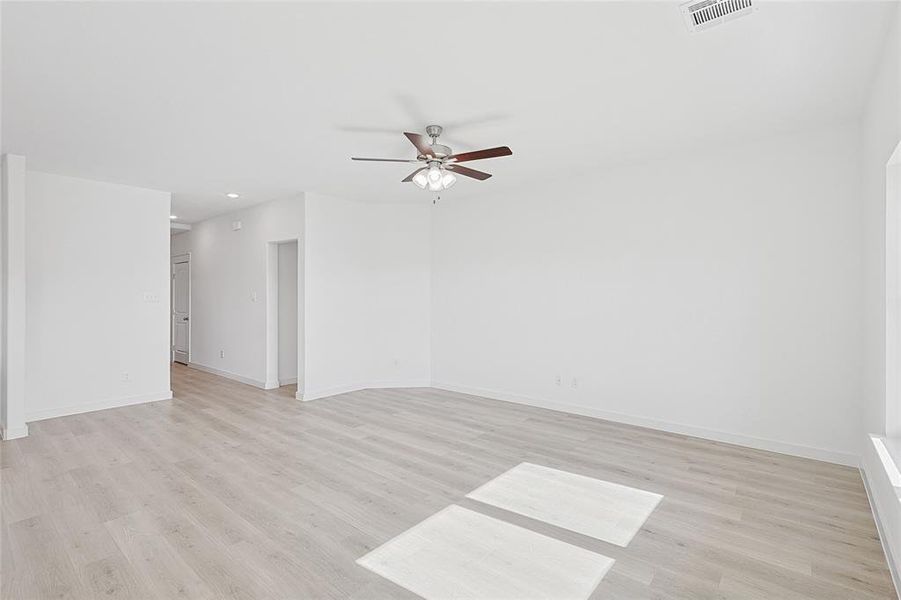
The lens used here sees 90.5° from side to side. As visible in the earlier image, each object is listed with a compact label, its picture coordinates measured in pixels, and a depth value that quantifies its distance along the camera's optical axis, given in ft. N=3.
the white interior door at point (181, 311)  26.89
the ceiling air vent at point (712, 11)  6.64
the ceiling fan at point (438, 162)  10.63
